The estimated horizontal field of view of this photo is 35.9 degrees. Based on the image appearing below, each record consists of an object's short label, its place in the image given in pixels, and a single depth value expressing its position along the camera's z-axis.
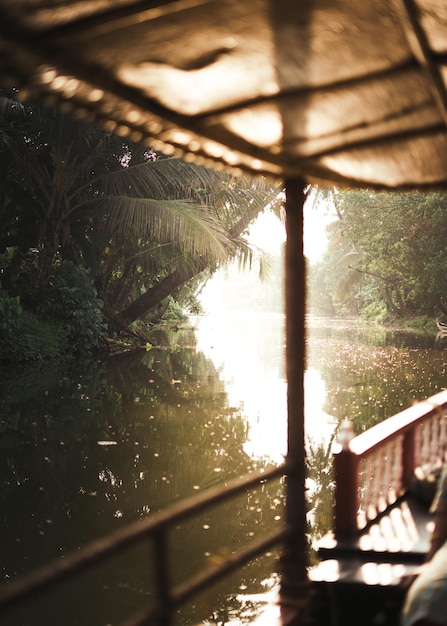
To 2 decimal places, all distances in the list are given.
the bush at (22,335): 19.00
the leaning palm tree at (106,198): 20.28
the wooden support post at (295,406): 3.81
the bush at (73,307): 21.53
